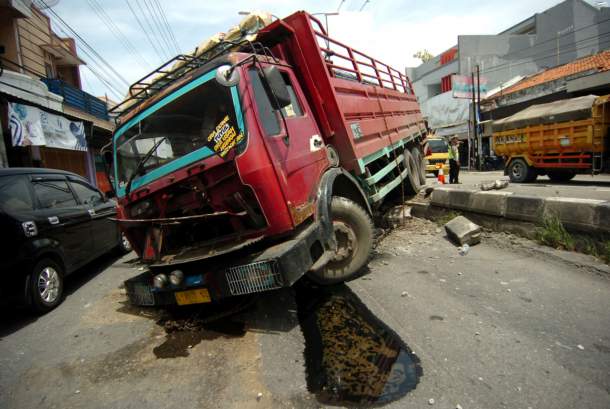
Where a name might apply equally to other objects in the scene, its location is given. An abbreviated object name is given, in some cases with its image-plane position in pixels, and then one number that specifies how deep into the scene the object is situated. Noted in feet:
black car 11.63
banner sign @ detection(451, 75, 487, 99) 75.15
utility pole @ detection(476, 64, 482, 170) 68.74
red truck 8.78
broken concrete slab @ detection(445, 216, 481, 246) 15.46
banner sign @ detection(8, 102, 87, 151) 26.32
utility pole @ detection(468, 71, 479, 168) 71.72
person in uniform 34.57
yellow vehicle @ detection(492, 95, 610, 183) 27.91
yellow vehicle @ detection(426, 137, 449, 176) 46.47
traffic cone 36.04
